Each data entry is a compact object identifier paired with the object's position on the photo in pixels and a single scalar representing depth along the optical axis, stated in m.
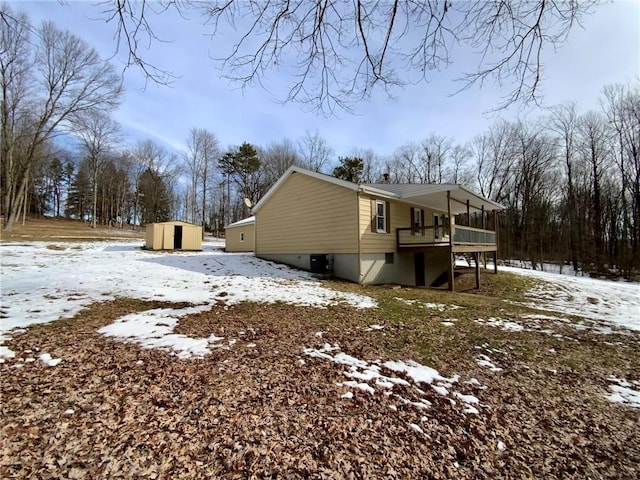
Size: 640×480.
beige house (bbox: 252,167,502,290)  12.26
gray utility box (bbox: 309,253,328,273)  13.08
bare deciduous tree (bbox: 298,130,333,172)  34.09
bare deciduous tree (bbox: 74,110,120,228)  30.34
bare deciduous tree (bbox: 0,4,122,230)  20.95
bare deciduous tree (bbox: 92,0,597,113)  3.18
